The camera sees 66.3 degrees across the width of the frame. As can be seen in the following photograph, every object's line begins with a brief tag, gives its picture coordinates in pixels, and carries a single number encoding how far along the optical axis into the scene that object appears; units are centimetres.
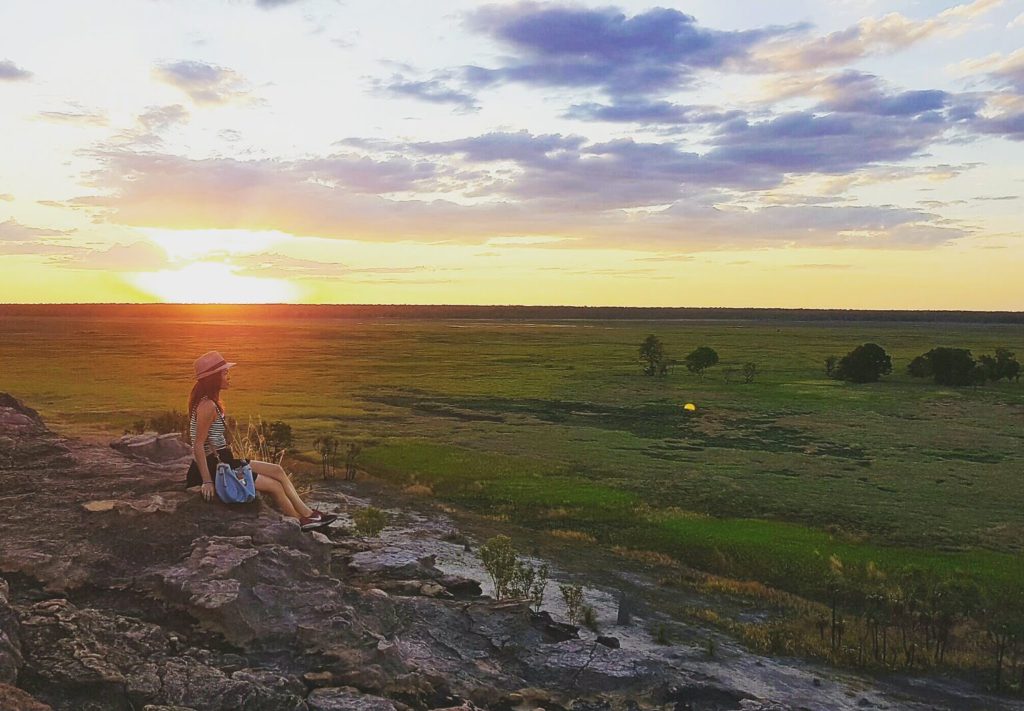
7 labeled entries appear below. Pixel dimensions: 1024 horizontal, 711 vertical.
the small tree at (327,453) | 3031
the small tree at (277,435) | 3416
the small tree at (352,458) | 3023
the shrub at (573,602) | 1605
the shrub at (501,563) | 1673
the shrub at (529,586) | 1641
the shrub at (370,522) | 2084
